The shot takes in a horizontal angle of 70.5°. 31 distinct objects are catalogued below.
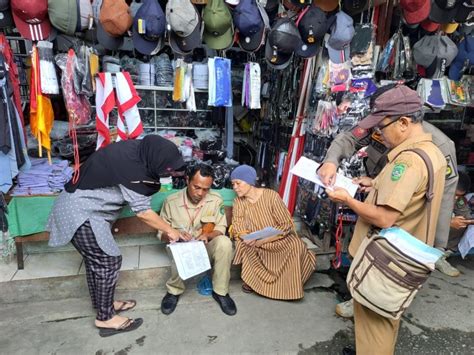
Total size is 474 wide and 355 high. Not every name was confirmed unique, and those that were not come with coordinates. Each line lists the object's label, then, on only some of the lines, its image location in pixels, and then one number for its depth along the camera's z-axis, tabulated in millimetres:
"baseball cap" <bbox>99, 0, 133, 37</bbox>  2822
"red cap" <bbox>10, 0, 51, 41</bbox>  2529
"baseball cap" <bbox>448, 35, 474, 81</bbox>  3482
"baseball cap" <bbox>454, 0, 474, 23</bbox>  3178
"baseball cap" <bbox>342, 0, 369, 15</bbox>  3174
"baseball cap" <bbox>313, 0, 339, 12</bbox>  3282
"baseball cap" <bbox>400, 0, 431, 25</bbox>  3041
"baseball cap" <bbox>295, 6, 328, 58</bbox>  3125
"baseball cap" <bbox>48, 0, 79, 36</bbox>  2643
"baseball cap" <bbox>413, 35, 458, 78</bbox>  3342
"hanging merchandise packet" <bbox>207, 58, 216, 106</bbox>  3600
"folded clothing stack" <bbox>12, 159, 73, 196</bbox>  3070
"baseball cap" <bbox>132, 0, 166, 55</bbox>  2871
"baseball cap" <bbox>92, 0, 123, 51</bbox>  2957
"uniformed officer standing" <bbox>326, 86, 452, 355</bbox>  1675
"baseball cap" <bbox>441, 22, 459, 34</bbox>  3493
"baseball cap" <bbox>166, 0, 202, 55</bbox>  2852
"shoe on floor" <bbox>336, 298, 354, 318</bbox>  2895
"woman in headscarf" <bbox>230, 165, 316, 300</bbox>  3057
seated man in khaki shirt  2910
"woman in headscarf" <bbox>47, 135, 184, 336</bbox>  2252
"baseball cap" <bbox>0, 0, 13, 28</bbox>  2555
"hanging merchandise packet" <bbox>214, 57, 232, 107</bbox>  3602
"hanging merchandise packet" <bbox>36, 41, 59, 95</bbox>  2752
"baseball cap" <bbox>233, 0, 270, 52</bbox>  3043
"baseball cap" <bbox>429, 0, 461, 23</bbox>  3131
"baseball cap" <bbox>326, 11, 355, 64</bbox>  3203
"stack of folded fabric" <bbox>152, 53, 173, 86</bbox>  4230
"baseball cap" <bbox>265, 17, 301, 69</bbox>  3119
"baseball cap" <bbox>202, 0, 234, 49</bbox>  3047
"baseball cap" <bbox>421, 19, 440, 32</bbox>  3419
